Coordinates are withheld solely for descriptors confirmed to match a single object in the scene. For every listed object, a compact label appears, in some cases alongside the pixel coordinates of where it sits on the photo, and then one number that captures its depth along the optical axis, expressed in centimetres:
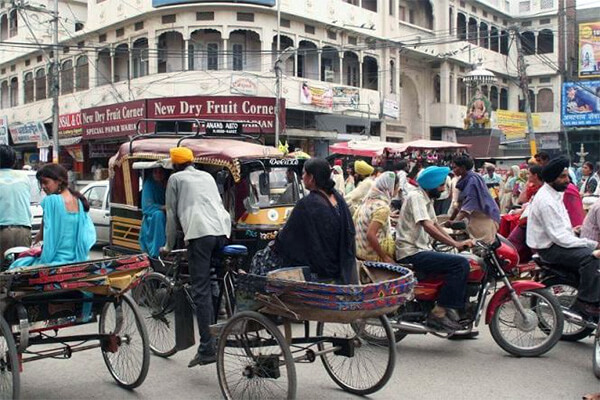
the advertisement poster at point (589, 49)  3988
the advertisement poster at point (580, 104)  3916
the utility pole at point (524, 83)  2748
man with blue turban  601
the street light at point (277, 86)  2525
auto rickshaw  820
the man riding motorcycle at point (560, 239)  599
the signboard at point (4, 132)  3586
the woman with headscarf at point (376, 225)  625
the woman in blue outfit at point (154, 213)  830
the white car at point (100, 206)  1363
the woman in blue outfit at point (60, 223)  513
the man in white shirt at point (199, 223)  536
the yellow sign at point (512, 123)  3925
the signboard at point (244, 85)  2590
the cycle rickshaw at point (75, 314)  460
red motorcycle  598
